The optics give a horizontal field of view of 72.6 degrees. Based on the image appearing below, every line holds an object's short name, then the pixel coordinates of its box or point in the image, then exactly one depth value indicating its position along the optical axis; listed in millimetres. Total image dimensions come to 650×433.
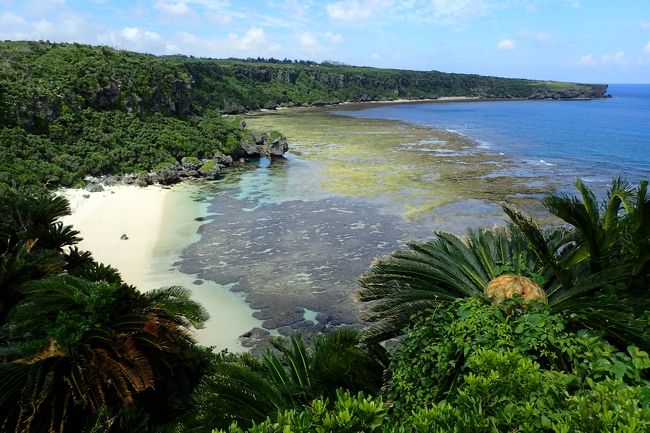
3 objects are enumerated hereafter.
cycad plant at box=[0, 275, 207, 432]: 7848
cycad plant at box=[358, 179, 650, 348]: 7965
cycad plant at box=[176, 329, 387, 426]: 7727
